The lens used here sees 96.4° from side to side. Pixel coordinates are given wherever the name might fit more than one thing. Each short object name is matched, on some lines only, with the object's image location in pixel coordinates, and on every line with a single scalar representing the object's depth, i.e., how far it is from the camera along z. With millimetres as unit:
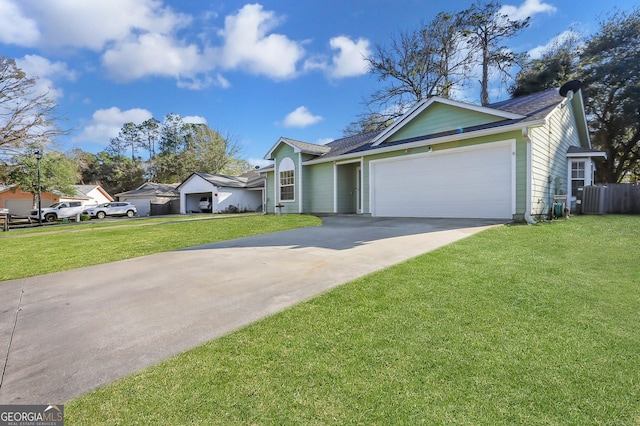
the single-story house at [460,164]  8523
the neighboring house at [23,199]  27062
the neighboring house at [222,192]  24828
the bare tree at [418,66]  21172
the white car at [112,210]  25359
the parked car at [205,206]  26719
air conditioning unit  10891
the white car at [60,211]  22344
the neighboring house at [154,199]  29547
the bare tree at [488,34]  19828
